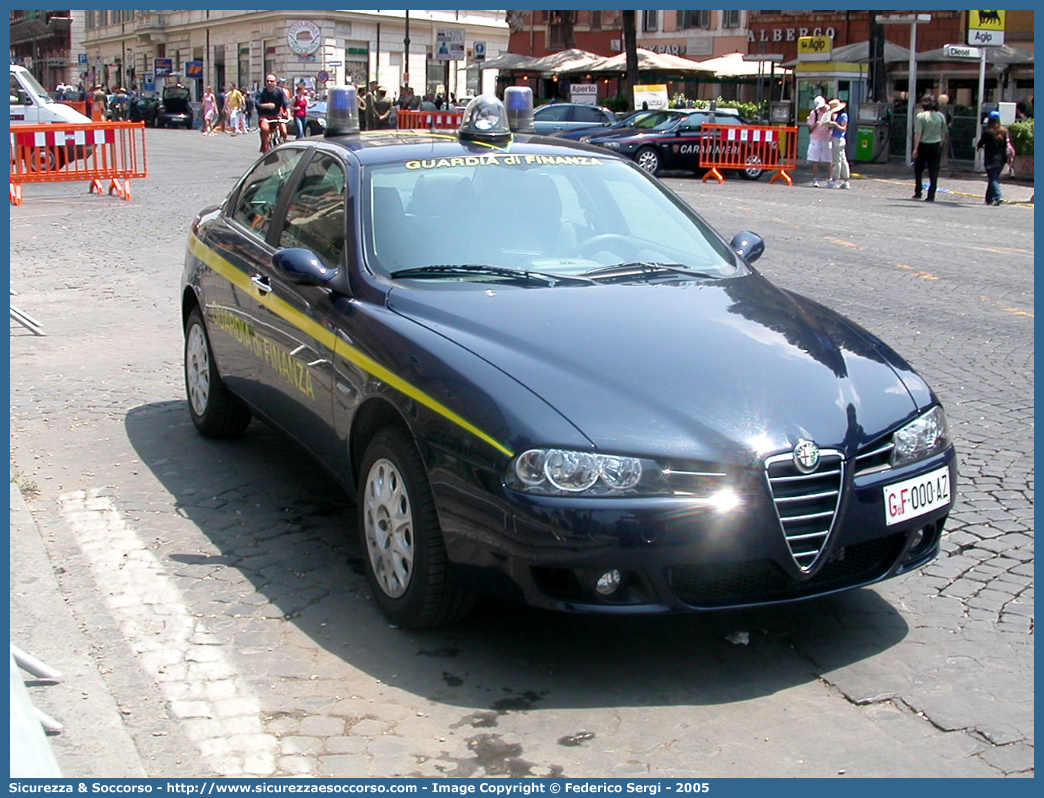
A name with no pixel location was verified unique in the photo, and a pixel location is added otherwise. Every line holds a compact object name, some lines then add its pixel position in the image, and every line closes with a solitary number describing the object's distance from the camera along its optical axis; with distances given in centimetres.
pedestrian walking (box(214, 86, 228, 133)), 5247
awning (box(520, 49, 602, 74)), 4991
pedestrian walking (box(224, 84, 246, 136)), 4925
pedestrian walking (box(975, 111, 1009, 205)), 2172
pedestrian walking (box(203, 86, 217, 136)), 5025
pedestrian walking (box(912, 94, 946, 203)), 2228
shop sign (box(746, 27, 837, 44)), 5207
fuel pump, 3178
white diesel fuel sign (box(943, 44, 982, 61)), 2895
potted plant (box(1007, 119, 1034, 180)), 2739
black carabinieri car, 2684
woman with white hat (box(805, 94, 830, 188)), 2527
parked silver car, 3148
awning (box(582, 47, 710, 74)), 4697
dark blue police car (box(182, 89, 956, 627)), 386
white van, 2580
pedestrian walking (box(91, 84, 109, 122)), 5262
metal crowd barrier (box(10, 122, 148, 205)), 1983
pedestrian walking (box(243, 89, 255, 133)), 5600
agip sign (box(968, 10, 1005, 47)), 2694
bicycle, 3029
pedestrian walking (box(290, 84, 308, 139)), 3469
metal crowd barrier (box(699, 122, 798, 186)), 2662
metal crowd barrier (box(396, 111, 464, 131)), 3512
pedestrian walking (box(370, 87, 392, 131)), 3538
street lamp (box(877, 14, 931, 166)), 2994
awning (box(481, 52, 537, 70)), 5200
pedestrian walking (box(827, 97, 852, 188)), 2503
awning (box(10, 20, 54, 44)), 8750
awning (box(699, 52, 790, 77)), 4812
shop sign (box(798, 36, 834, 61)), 3253
